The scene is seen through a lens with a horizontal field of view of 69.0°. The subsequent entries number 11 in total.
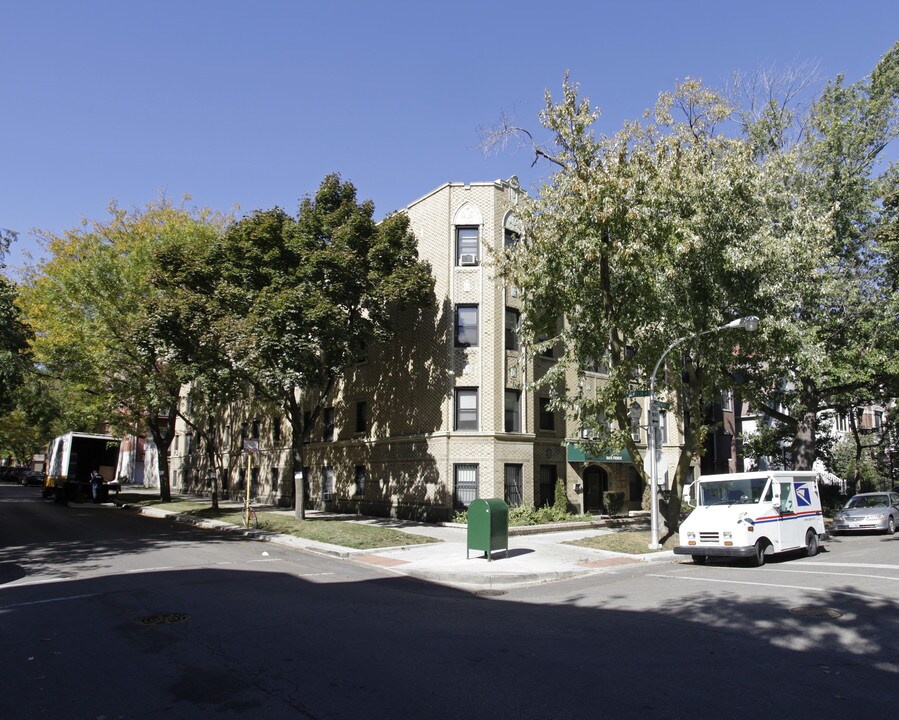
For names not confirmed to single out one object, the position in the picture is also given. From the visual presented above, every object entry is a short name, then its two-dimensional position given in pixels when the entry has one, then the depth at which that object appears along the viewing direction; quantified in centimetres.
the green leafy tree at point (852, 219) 2483
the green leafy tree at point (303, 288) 2034
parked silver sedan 2339
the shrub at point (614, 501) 2723
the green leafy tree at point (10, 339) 2020
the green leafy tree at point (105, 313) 2947
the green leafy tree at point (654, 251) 1725
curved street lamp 1763
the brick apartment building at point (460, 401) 2409
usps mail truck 1448
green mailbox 1488
